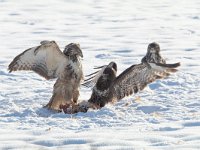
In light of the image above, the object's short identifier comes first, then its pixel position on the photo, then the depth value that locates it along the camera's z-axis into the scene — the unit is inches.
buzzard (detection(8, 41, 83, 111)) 654.5
